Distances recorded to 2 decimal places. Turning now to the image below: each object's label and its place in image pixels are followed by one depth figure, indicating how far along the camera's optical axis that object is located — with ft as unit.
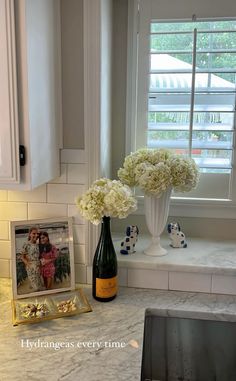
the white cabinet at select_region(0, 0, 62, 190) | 3.46
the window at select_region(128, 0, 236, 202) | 5.01
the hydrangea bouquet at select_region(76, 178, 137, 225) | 3.96
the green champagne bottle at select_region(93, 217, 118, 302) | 4.31
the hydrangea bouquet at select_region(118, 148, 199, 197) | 4.27
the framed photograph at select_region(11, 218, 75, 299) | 4.44
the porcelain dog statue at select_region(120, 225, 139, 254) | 4.89
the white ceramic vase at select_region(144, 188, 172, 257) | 4.62
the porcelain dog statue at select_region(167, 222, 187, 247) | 5.08
